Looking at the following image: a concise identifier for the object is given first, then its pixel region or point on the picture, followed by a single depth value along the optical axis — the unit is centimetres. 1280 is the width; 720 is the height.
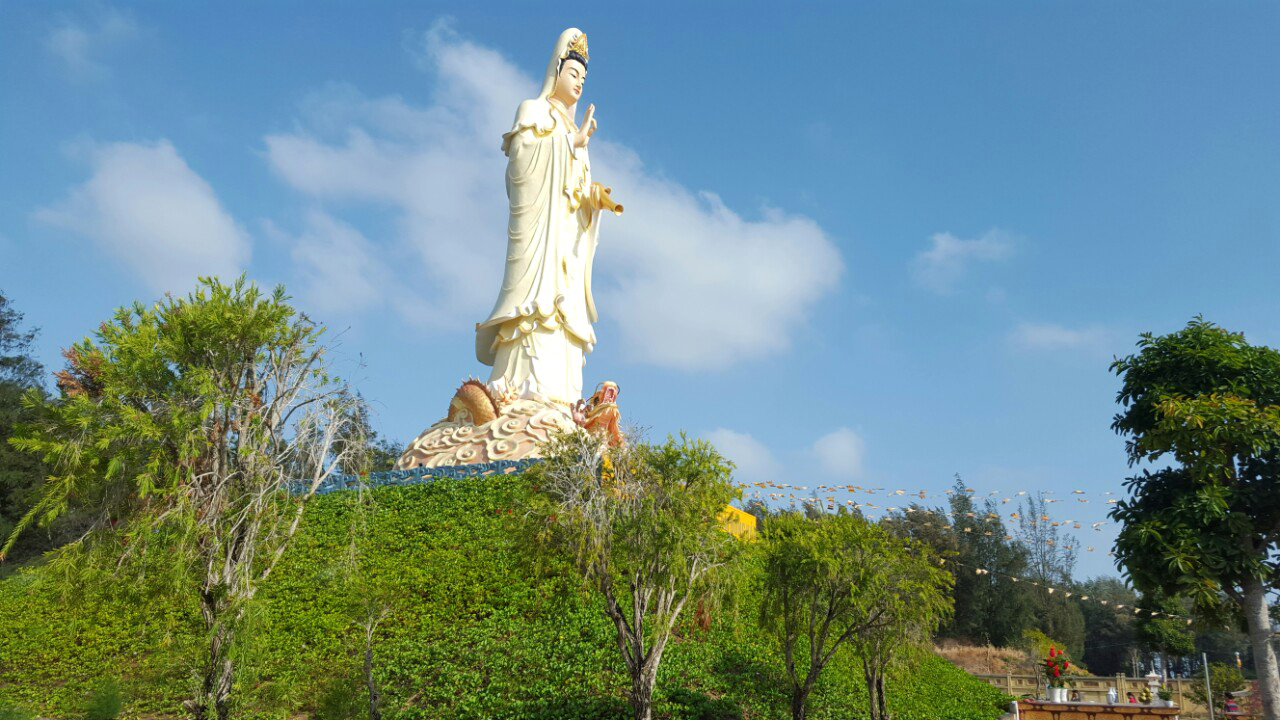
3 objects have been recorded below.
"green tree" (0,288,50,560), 2064
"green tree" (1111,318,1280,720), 875
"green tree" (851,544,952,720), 943
